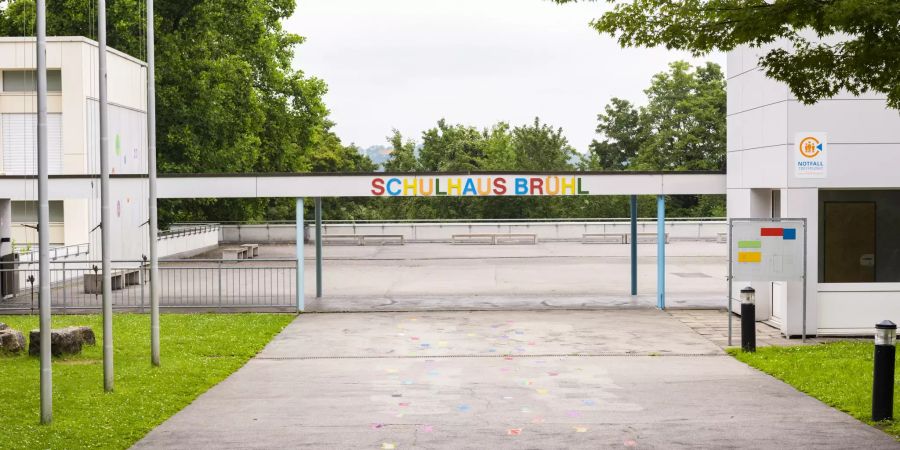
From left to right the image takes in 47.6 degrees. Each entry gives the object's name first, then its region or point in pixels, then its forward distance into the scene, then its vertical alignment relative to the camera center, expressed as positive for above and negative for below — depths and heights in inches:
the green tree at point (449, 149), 2810.0 +141.8
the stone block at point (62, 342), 630.5 -88.2
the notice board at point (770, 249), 697.0 -34.5
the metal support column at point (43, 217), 432.1 -7.3
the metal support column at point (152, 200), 581.3 -0.1
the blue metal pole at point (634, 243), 980.9 -42.6
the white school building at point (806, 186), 723.4 +11.0
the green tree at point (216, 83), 1614.2 +200.4
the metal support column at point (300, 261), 879.7 -53.2
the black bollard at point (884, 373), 448.5 -76.9
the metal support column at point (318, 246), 989.8 -45.1
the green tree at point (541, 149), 2463.1 +121.8
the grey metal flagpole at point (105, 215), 512.1 -7.5
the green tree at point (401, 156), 2847.0 +123.2
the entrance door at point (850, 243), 729.0 -31.4
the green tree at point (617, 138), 2923.2 +176.8
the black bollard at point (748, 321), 646.5 -77.1
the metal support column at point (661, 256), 886.4 -50.6
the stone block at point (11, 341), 644.1 -89.6
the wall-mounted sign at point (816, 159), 722.8 +28.4
